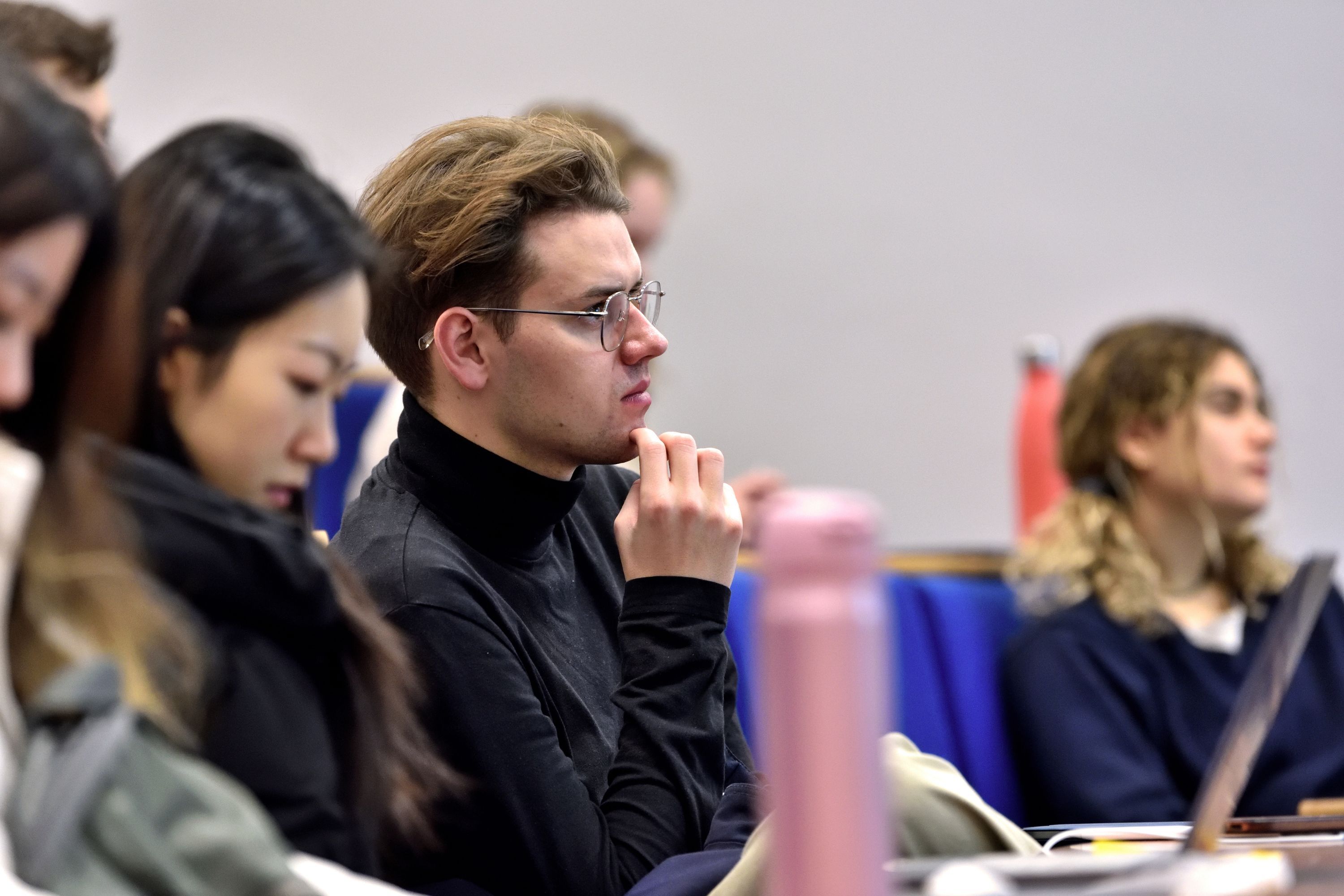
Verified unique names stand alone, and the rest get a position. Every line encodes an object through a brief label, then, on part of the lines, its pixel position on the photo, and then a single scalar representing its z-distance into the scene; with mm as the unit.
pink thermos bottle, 2464
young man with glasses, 3690
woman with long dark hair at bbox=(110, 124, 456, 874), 3369
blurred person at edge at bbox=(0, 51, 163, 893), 3328
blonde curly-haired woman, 4560
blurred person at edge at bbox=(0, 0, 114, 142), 3993
